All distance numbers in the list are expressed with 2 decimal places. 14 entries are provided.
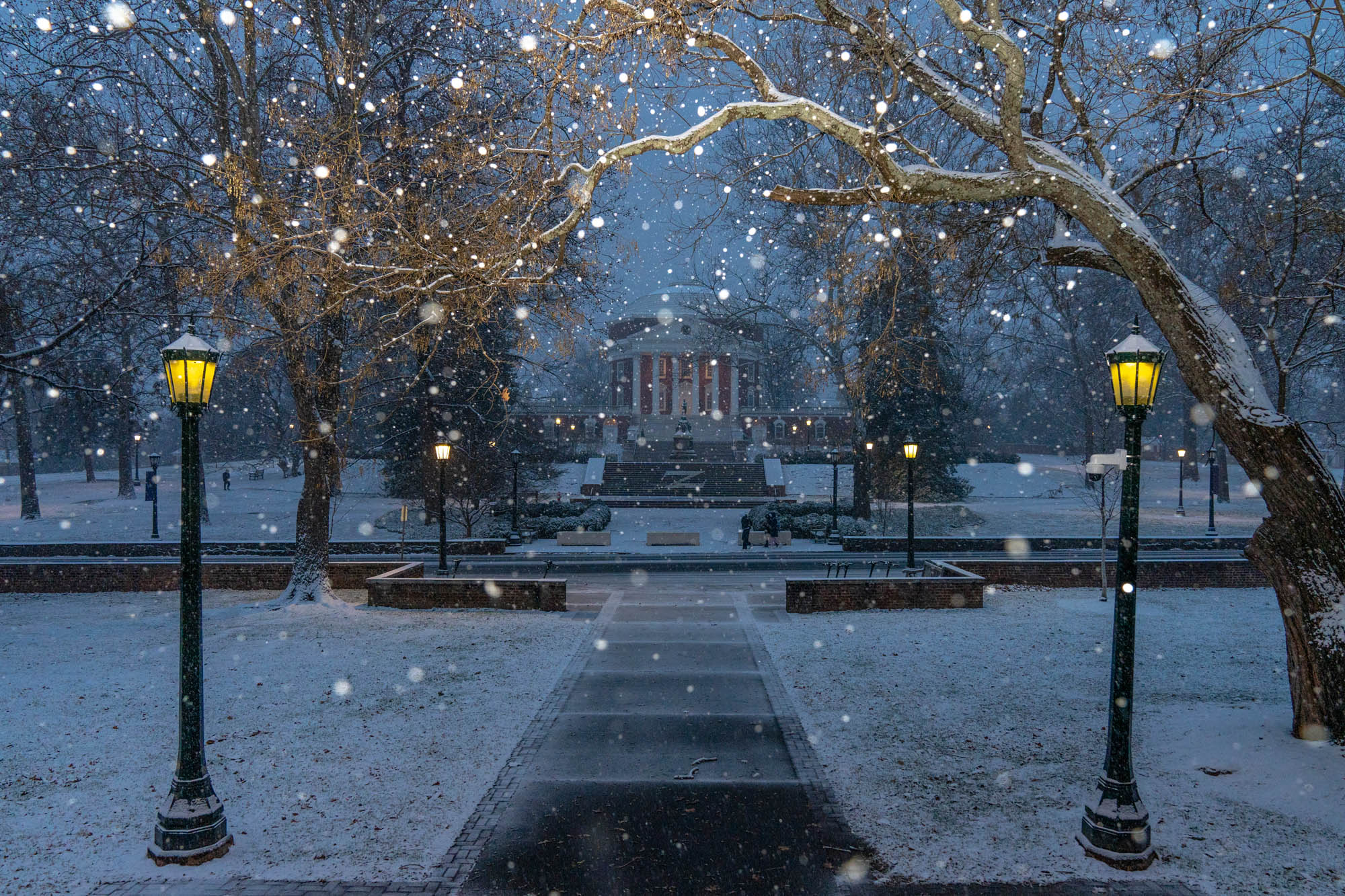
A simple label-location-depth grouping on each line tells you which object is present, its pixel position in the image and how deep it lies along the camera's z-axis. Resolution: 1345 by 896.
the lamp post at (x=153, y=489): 26.43
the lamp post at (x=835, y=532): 26.80
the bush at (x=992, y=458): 51.06
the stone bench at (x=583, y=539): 26.19
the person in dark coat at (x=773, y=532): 26.23
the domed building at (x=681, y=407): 57.69
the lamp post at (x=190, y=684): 5.83
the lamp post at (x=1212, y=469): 26.77
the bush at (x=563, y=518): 29.02
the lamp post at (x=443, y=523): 19.19
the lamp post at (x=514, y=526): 26.69
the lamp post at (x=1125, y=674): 5.79
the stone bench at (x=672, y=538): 25.48
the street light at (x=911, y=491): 18.03
